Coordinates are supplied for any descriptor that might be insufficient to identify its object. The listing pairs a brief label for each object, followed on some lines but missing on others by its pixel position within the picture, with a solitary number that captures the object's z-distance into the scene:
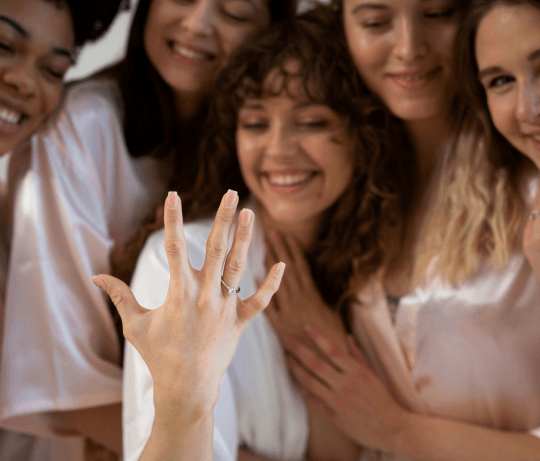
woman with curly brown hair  1.27
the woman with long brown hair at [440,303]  1.26
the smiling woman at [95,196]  1.30
